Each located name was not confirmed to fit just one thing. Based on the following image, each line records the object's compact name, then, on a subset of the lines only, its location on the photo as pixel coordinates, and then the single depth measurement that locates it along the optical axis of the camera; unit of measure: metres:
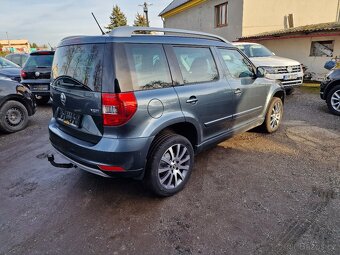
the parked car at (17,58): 13.09
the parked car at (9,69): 9.10
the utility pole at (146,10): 28.06
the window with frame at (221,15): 16.17
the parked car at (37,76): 7.74
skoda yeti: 2.47
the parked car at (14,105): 5.51
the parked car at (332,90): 6.29
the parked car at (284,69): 7.89
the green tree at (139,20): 49.08
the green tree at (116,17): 46.41
